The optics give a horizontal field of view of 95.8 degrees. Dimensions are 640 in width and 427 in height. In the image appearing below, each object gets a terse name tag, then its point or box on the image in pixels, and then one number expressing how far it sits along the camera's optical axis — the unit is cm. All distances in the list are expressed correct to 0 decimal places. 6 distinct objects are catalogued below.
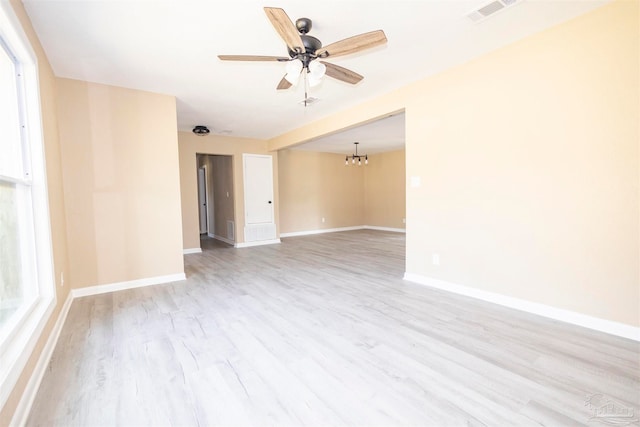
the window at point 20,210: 172
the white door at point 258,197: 680
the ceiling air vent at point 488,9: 213
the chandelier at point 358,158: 896
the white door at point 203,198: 884
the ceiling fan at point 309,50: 201
